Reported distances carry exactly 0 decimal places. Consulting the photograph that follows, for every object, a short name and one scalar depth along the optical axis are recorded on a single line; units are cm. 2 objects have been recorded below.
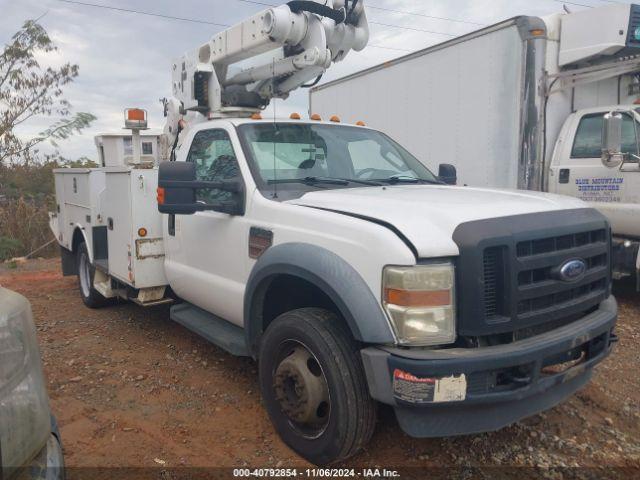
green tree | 1105
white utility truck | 249
